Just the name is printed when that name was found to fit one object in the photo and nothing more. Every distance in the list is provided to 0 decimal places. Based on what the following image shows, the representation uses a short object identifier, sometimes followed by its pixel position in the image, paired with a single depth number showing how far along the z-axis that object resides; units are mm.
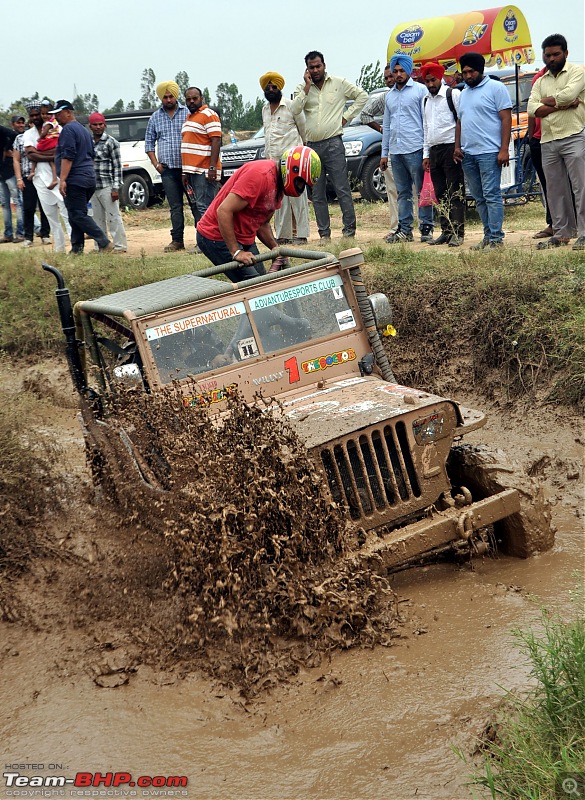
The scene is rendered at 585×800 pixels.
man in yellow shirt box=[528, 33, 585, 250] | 8133
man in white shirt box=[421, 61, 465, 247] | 9242
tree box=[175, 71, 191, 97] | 37594
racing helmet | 5547
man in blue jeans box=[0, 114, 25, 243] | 13172
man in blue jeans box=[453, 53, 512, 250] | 8570
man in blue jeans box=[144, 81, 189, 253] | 10820
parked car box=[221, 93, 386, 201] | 13438
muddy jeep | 4383
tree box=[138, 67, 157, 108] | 36500
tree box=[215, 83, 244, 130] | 36812
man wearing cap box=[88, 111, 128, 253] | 11227
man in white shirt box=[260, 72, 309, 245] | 9949
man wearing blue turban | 9625
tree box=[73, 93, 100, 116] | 37962
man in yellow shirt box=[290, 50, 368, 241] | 9867
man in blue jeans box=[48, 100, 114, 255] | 10383
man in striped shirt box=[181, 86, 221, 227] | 10359
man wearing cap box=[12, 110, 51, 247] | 12352
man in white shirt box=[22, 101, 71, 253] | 11828
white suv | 16188
